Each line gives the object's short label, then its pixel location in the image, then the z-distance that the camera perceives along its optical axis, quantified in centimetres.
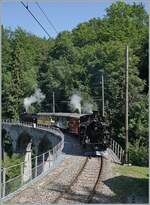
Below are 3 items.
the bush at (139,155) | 4522
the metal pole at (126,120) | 3385
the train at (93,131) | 3666
